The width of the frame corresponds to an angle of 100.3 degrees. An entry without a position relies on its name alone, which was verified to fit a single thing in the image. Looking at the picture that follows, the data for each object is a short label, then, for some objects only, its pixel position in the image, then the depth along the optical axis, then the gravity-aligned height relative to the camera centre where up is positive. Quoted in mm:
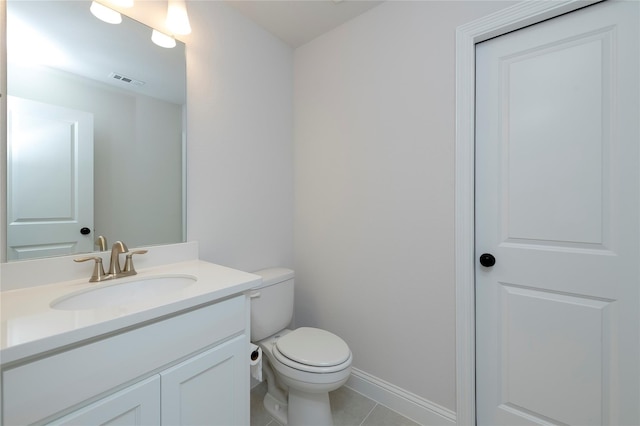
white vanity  609 -386
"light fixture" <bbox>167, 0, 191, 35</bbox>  1275 +933
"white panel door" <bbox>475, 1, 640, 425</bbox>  1028 -34
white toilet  1244 -719
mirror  986 +342
